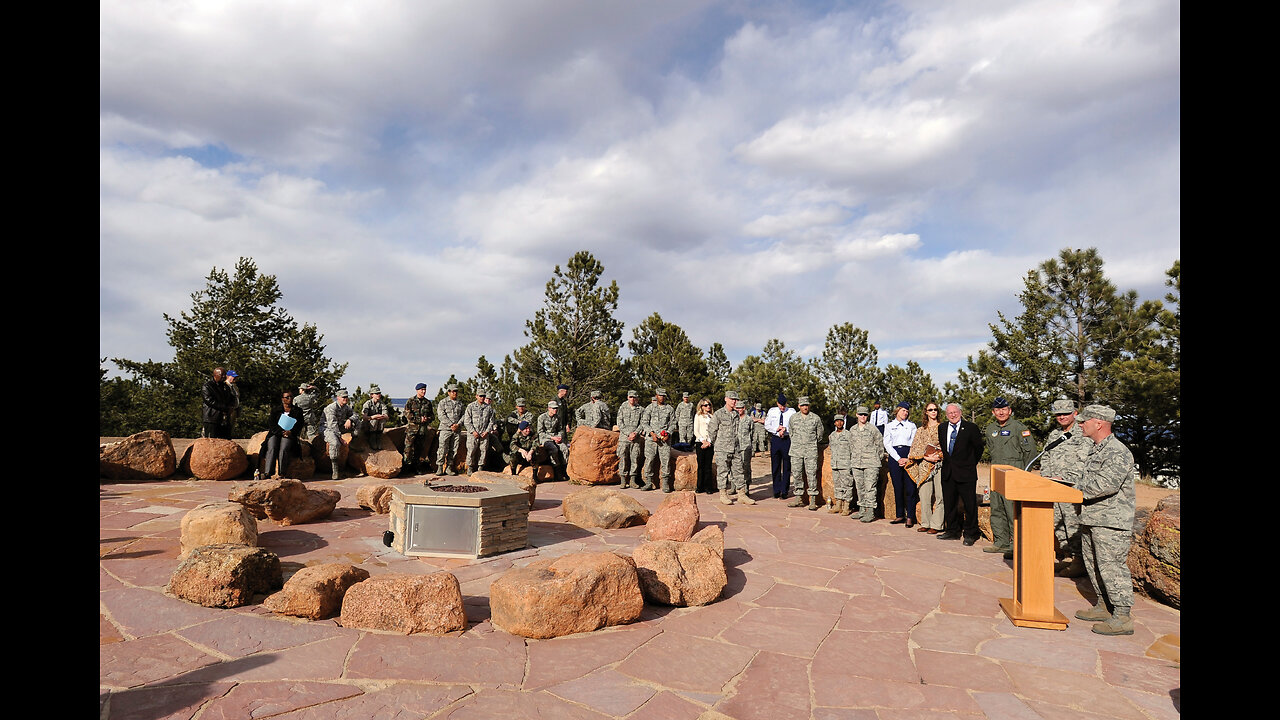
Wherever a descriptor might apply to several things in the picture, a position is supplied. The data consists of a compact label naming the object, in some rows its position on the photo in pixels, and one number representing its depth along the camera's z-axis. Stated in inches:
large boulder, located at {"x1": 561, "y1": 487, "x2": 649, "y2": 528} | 323.6
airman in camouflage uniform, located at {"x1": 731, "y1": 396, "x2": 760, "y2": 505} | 424.5
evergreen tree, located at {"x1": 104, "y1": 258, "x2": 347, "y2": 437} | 657.0
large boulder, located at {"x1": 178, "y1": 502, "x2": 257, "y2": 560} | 236.5
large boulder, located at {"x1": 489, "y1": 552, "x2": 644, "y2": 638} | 176.0
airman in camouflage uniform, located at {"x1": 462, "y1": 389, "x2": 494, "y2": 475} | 499.5
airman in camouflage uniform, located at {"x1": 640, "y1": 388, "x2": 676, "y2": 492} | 449.4
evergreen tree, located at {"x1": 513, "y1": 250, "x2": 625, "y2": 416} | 954.1
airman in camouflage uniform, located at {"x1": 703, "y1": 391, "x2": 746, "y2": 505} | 428.5
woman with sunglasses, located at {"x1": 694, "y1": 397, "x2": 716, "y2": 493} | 458.9
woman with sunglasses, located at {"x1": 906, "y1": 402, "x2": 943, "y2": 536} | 330.3
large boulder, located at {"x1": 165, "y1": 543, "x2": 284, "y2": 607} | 191.6
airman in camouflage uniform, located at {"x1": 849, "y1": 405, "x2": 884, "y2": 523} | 357.1
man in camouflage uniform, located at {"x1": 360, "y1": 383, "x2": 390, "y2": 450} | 488.4
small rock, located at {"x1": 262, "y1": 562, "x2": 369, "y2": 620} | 183.8
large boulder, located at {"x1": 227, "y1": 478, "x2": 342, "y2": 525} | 297.7
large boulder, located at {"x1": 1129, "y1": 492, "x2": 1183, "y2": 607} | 209.8
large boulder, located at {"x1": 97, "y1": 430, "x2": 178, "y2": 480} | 414.0
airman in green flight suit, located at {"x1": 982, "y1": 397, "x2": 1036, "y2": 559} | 285.4
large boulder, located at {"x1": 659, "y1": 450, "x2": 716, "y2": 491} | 458.9
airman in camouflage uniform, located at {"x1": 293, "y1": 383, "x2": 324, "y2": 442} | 465.7
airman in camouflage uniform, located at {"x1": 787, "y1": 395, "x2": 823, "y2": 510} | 399.5
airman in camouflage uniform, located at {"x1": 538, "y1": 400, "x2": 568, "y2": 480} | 506.9
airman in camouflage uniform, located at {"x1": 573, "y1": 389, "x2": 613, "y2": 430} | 523.5
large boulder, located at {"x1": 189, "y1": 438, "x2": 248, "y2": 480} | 431.5
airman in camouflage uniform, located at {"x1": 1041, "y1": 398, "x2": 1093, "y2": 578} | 219.2
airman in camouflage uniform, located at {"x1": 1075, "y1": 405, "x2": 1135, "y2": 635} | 190.9
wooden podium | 195.2
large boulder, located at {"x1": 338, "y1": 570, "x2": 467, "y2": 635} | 176.5
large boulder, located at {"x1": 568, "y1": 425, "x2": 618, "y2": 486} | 483.2
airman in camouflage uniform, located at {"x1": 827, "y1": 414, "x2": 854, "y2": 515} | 370.6
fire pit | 260.7
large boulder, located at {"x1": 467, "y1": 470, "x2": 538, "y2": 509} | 353.7
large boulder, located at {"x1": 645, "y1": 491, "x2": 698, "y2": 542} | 284.5
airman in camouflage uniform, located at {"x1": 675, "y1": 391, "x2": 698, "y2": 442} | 455.8
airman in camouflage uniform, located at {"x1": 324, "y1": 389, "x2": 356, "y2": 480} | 462.9
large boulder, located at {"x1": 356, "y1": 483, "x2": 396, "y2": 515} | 344.5
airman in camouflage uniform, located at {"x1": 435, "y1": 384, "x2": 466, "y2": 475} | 500.7
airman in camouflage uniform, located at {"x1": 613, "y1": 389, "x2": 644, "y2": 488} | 473.1
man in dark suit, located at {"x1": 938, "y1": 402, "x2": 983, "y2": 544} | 308.8
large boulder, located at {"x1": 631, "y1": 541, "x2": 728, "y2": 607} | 207.8
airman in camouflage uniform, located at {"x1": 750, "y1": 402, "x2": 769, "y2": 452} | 519.4
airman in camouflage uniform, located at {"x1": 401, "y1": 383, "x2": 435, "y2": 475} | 517.0
